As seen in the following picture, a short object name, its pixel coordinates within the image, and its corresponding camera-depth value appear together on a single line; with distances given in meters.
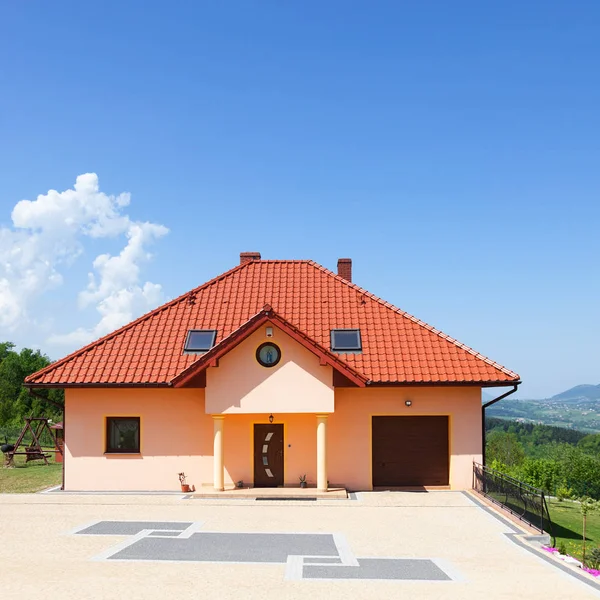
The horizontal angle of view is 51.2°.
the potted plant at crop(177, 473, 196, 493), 19.28
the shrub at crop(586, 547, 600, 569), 13.92
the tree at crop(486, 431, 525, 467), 94.19
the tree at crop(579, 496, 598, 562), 15.37
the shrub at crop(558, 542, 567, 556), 13.08
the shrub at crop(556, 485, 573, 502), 37.14
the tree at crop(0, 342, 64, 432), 64.88
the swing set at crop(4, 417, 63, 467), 27.52
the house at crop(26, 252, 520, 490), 19.48
